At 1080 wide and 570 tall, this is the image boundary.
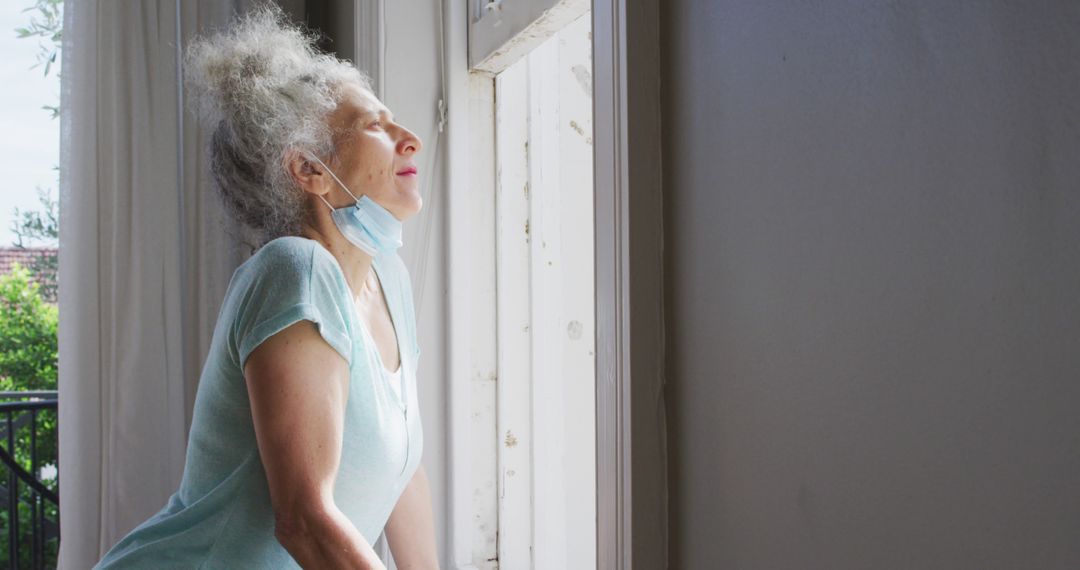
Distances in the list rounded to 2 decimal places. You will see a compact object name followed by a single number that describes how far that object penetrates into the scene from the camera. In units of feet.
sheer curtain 5.93
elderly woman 2.61
